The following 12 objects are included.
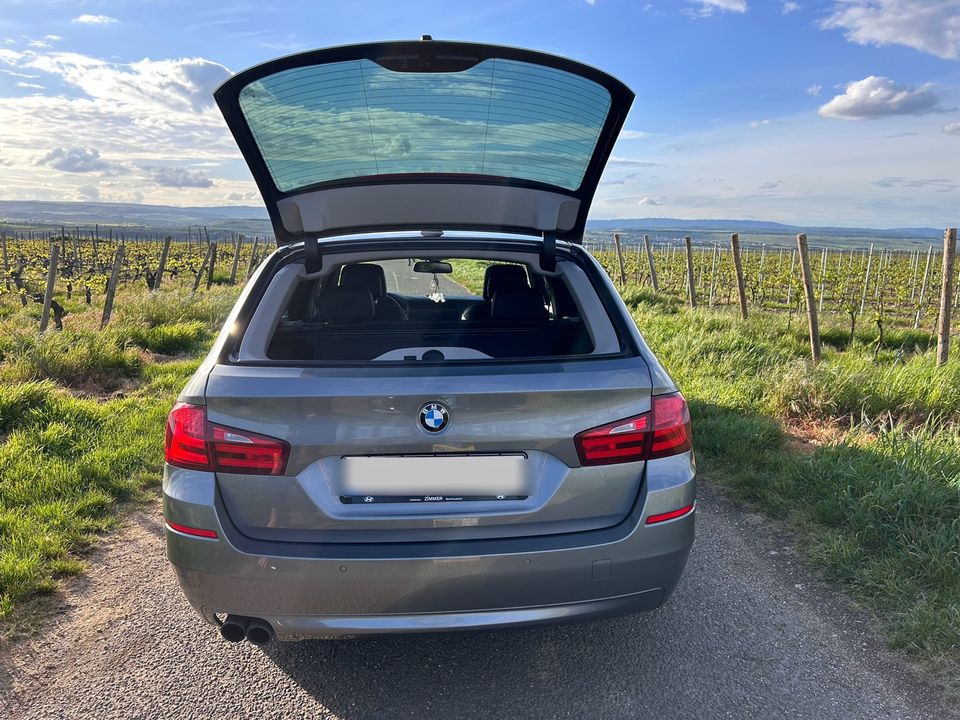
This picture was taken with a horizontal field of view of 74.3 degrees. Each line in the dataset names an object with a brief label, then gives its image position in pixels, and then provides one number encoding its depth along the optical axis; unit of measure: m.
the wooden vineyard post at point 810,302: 7.55
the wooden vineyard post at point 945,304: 6.19
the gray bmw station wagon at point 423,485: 1.89
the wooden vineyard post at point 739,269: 10.68
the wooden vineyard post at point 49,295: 9.10
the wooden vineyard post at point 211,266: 18.60
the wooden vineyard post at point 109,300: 10.03
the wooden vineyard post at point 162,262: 14.67
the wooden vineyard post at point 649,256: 16.36
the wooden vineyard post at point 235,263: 21.08
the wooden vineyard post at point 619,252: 18.07
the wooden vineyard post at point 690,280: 12.87
